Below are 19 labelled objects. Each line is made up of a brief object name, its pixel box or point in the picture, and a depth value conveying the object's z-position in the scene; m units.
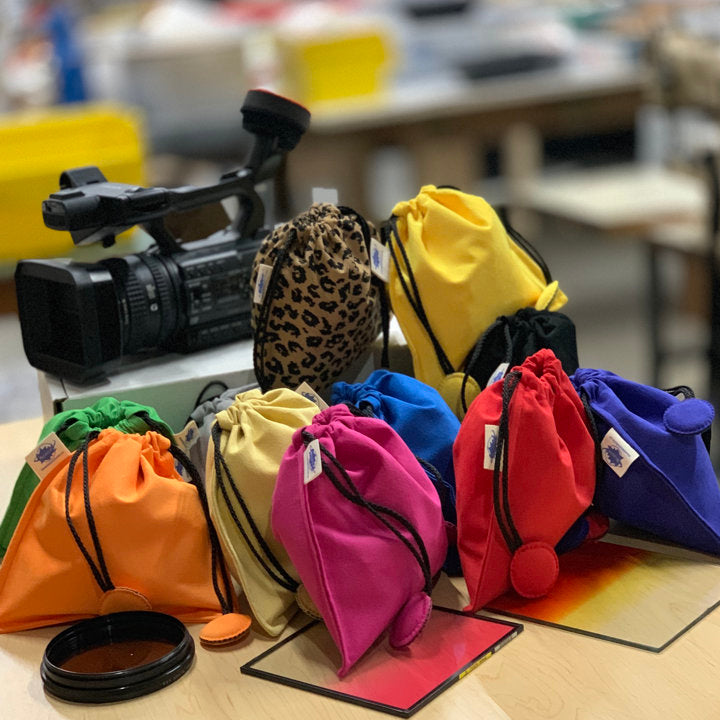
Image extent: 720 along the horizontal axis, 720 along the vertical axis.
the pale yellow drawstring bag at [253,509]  1.01
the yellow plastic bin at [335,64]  3.49
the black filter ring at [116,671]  0.91
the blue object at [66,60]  3.49
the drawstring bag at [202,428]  1.11
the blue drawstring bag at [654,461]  1.03
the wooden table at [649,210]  2.78
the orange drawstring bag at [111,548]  1.00
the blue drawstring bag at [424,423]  1.07
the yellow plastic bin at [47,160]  2.06
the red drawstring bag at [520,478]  0.98
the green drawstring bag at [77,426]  1.06
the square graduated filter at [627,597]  0.96
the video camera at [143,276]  1.27
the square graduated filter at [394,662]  0.89
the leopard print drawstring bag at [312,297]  1.17
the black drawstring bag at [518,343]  1.15
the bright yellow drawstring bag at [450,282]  1.19
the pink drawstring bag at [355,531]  0.93
